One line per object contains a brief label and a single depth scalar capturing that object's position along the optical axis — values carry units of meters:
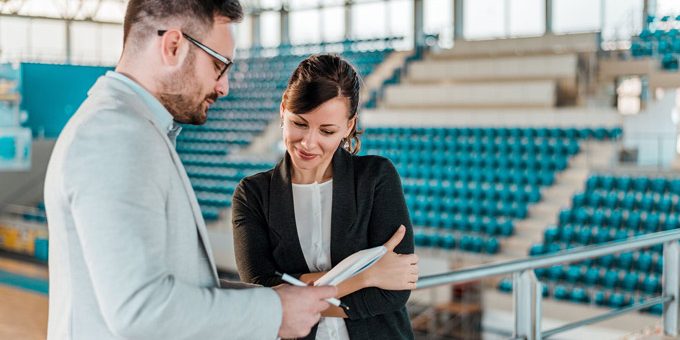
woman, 1.40
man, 0.95
